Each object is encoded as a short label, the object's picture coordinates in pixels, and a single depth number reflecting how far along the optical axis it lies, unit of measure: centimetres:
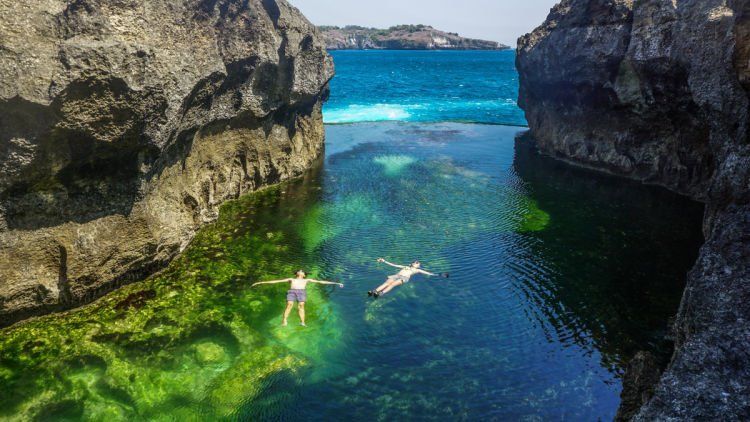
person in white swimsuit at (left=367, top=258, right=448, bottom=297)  1877
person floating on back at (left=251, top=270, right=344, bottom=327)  1733
